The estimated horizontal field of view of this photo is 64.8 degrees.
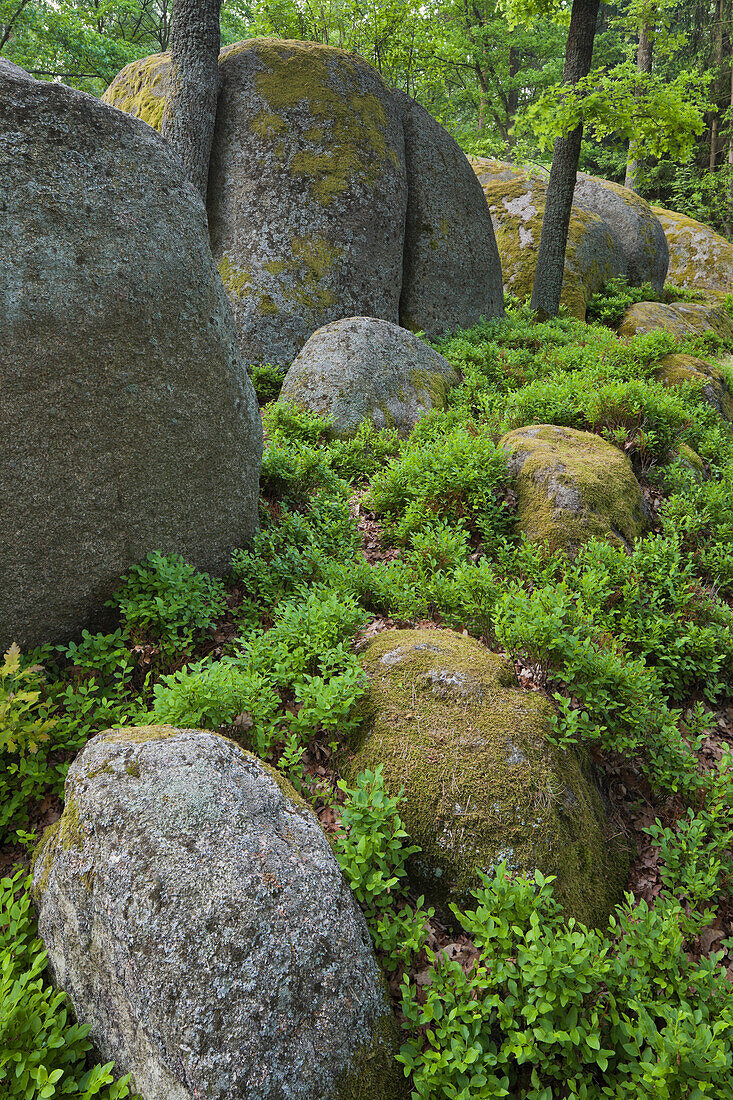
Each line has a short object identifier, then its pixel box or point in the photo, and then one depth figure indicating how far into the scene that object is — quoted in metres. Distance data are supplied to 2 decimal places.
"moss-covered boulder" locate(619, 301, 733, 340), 13.05
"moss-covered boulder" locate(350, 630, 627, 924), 2.74
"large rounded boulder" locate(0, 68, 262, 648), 3.21
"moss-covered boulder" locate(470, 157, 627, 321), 14.32
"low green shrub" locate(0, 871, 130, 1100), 1.87
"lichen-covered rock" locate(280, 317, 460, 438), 7.21
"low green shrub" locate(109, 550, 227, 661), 3.67
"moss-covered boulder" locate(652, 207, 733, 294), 20.33
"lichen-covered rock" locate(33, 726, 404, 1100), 1.88
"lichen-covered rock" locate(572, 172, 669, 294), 16.52
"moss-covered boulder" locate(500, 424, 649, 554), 5.00
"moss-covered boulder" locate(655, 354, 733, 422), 8.74
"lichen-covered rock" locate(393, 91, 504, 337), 10.69
